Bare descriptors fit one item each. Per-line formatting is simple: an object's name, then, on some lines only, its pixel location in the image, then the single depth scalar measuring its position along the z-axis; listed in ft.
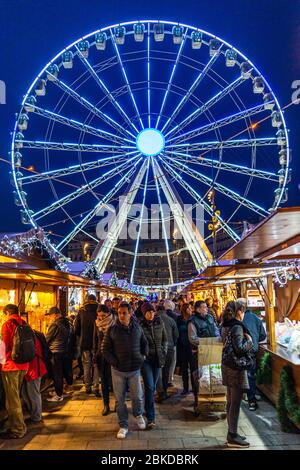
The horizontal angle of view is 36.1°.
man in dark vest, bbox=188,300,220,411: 26.05
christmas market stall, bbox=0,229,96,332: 23.22
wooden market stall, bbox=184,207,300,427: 17.48
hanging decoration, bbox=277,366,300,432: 20.54
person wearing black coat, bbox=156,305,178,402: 29.22
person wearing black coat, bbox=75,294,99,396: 29.81
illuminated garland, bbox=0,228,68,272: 21.70
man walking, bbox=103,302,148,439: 21.26
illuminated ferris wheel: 58.70
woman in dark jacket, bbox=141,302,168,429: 22.54
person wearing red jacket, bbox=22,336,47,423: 23.65
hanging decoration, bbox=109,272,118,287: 62.88
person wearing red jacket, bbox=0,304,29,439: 21.13
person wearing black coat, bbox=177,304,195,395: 30.42
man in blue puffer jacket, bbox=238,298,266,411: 25.67
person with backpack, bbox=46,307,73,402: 28.73
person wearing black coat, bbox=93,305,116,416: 25.63
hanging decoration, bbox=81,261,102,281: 44.21
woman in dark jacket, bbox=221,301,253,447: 18.80
